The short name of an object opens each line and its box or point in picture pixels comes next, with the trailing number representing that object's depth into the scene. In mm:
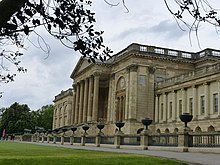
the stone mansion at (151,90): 55250
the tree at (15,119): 117188
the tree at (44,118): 131375
